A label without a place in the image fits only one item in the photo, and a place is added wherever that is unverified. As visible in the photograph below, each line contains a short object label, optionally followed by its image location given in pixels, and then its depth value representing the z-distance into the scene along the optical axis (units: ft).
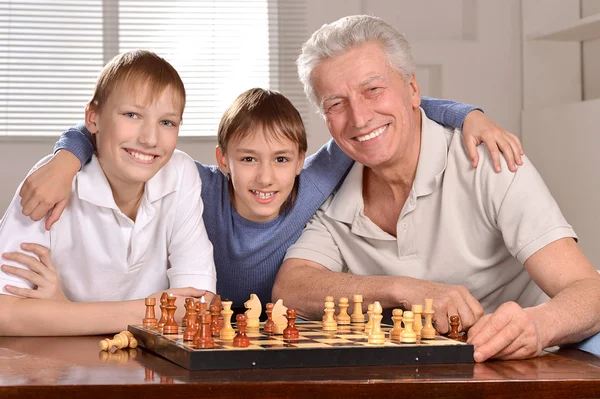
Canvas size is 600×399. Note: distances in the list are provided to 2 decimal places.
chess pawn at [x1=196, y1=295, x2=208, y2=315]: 4.69
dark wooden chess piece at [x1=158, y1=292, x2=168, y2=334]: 4.99
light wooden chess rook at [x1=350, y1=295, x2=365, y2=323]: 5.46
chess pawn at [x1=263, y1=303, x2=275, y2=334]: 4.96
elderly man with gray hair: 6.18
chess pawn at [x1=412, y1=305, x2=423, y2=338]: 4.75
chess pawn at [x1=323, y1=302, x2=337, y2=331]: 5.07
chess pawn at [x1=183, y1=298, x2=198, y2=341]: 4.51
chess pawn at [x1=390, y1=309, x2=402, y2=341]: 4.67
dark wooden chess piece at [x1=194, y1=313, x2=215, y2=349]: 4.25
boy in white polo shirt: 6.61
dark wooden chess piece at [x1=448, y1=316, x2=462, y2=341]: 4.92
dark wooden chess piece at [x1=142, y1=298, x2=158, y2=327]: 5.16
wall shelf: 12.25
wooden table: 3.74
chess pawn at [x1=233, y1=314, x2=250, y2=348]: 4.28
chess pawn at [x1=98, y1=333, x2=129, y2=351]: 4.83
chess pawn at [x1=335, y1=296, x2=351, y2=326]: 5.35
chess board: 4.10
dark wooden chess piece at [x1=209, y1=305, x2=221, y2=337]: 4.71
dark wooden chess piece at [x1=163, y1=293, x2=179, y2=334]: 4.83
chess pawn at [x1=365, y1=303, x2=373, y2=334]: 4.67
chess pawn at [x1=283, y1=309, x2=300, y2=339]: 4.63
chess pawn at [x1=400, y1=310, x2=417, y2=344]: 4.53
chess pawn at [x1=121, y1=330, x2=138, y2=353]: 4.97
